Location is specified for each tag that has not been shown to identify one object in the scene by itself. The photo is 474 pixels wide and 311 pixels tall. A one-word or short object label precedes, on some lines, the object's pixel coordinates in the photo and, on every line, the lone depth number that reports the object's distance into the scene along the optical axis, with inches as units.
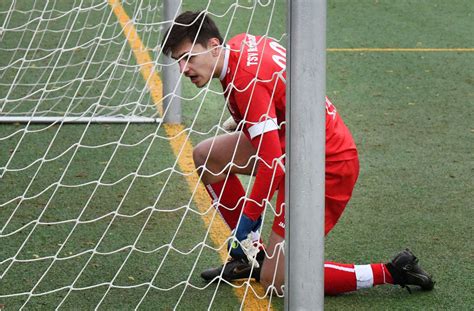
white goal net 333.4
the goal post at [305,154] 269.4
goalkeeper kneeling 310.7
